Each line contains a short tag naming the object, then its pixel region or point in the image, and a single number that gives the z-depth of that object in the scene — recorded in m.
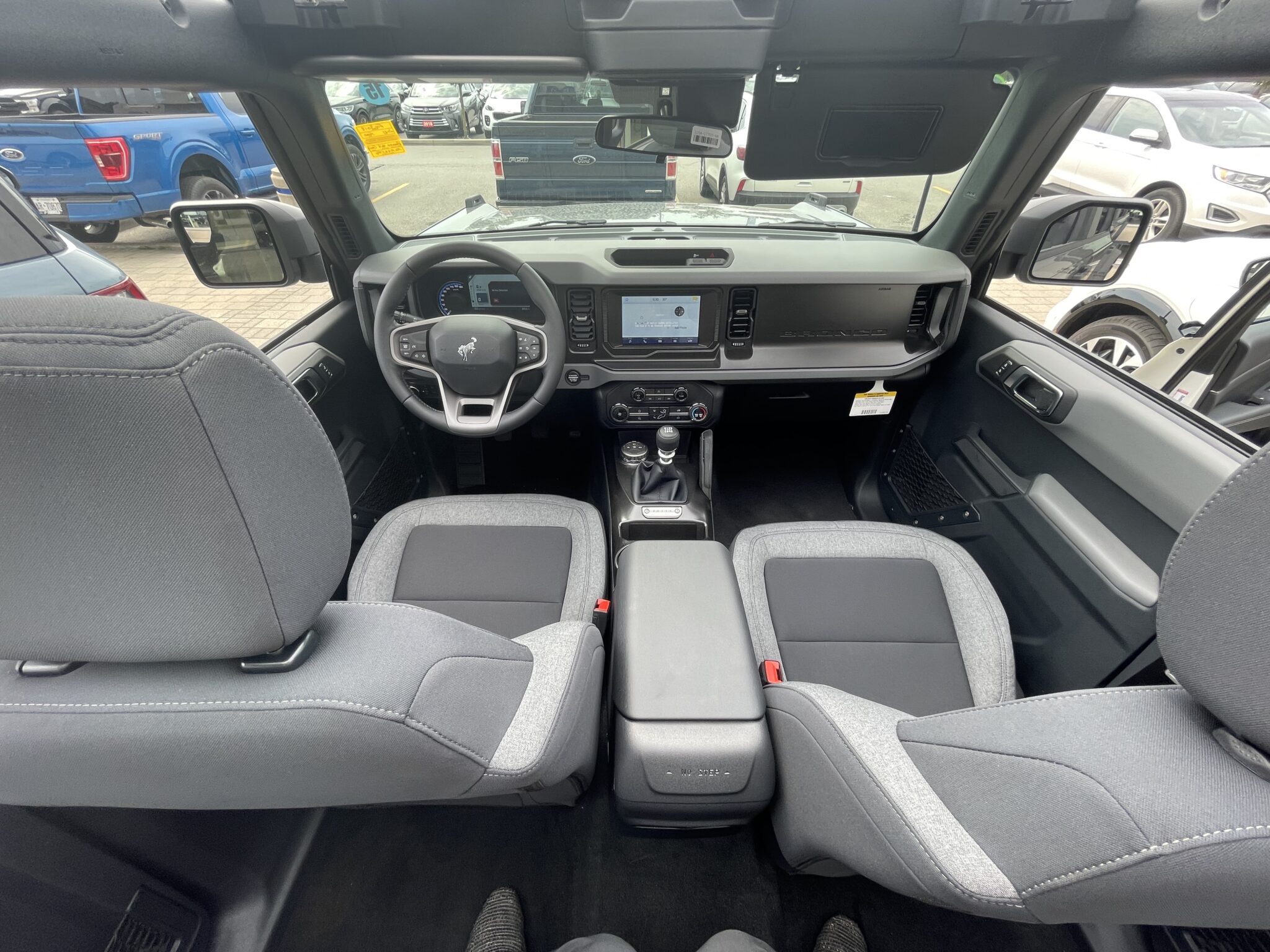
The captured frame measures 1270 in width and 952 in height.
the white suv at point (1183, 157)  5.19
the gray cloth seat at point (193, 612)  0.47
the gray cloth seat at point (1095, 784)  0.53
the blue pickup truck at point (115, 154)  4.43
